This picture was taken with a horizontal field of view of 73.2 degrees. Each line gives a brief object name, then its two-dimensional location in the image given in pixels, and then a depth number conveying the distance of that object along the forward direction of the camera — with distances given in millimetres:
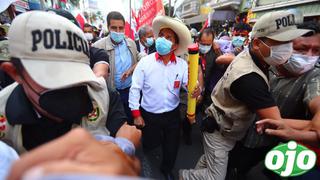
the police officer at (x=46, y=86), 782
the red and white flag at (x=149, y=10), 5422
